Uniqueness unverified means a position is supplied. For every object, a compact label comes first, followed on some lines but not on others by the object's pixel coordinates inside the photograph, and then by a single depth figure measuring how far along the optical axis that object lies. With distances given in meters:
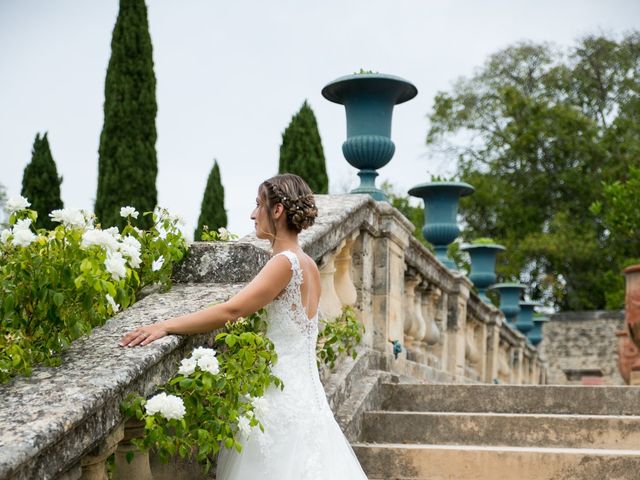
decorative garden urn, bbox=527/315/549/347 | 21.01
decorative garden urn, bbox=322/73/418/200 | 5.61
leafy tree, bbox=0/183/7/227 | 18.81
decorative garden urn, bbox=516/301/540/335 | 18.47
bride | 2.76
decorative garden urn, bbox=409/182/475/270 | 8.83
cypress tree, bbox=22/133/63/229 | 16.31
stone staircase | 3.80
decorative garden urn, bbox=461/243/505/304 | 12.55
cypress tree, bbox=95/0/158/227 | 15.56
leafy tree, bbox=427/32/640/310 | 27.36
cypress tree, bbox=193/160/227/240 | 20.08
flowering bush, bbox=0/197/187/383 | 2.26
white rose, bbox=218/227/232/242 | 3.66
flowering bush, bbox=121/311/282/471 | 2.33
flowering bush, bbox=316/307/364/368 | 4.07
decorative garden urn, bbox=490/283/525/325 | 15.55
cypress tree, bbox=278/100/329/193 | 19.27
